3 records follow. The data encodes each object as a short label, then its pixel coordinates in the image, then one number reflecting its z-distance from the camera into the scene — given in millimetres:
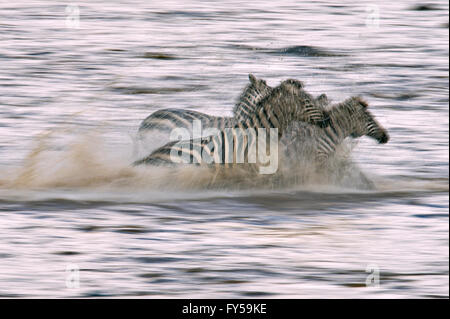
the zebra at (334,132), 15930
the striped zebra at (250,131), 15711
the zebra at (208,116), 16266
